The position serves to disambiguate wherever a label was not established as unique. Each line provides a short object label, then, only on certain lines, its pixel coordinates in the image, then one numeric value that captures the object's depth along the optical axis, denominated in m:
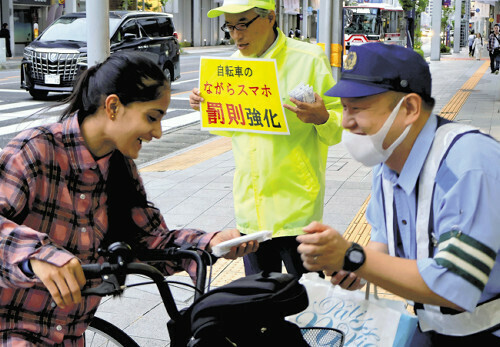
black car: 15.90
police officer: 1.67
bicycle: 1.84
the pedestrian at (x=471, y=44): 42.75
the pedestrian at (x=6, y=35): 30.75
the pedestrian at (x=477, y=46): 39.33
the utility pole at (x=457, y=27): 46.03
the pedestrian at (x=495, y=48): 25.80
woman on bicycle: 1.91
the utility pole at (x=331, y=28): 13.54
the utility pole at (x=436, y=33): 37.09
